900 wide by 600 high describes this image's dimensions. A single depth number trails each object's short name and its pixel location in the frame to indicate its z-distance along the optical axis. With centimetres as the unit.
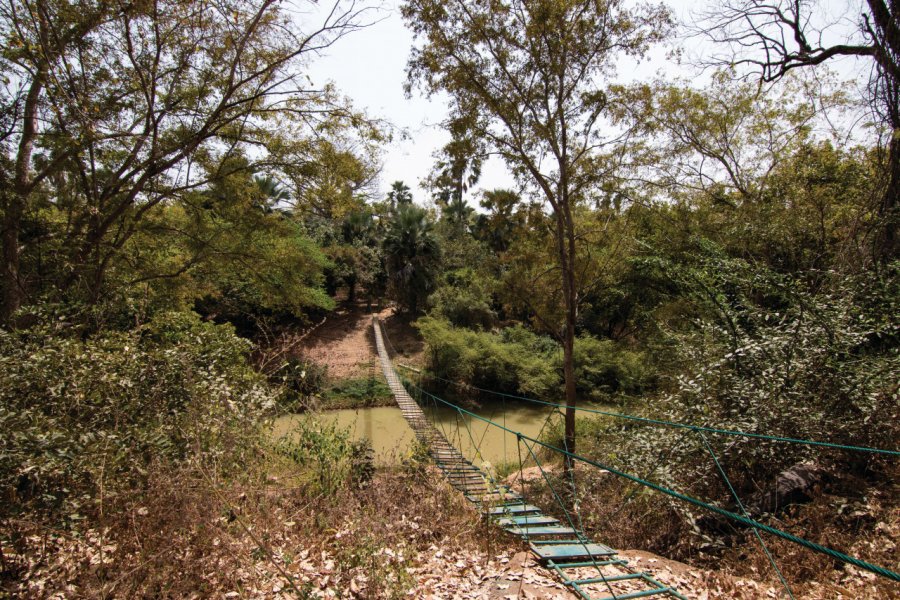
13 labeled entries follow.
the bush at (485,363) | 1331
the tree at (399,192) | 2662
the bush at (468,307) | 1661
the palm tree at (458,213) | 2539
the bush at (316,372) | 1217
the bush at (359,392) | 1306
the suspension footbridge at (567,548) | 219
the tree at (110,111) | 387
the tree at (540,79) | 527
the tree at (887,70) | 360
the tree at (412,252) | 1833
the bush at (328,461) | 350
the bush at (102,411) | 189
